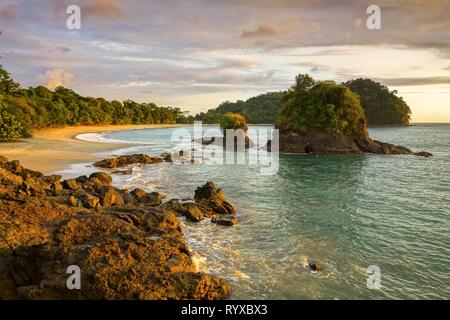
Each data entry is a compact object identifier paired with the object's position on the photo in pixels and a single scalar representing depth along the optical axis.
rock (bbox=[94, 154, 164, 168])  48.66
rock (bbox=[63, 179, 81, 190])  27.48
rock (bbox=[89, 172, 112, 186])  32.34
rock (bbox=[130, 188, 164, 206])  27.58
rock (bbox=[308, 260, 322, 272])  17.02
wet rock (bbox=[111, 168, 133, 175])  43.67
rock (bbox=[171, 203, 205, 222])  24.48
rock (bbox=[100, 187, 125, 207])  24.19
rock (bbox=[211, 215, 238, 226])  23.92
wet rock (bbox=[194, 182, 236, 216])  26.73
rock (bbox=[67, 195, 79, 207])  20.89
